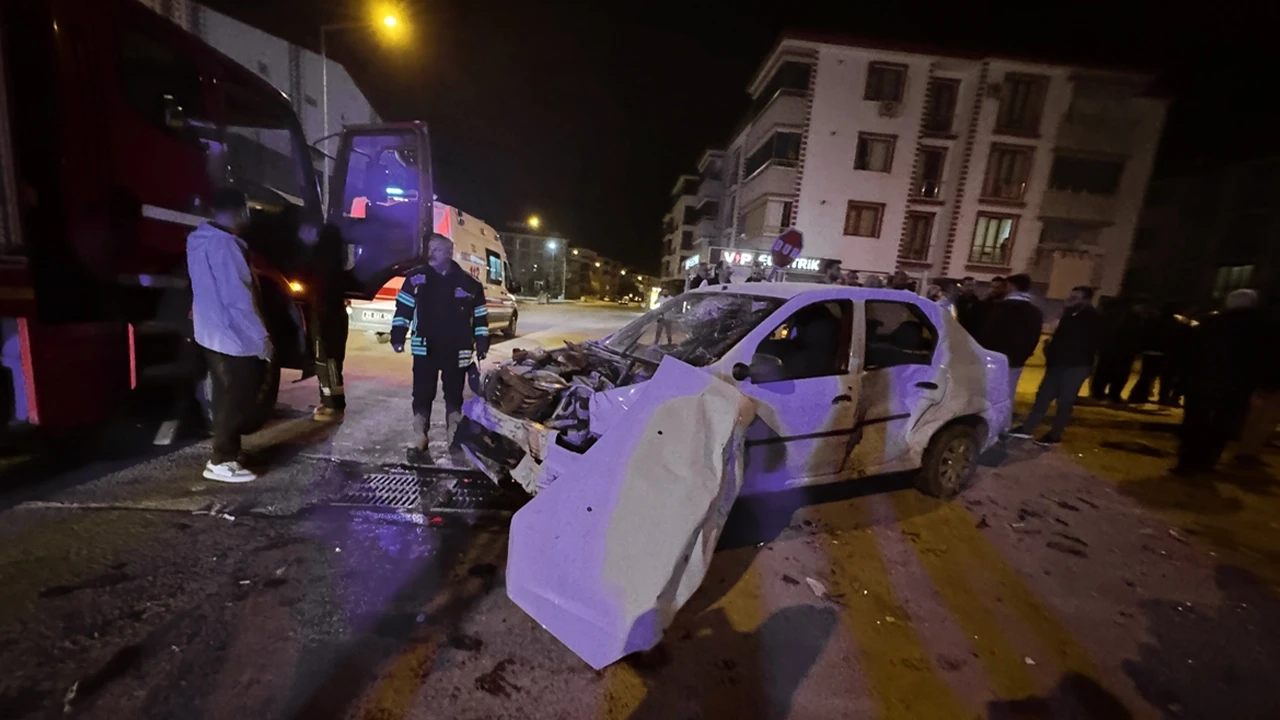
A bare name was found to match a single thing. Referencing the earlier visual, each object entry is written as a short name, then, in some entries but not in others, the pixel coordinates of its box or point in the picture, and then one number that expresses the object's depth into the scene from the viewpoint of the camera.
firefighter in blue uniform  4.41
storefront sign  19.71
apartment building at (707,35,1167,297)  24.41
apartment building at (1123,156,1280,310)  24.61
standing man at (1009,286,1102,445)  6.16
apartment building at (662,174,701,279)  44.88
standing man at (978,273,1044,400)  6.09
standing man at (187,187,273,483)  3.59
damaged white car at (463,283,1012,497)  3.40
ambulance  9.68
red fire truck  3.16
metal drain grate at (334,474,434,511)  3.84
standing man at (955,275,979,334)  7.90
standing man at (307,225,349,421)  5.23
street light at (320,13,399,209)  11.08
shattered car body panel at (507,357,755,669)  2.33
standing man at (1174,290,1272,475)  5.26
